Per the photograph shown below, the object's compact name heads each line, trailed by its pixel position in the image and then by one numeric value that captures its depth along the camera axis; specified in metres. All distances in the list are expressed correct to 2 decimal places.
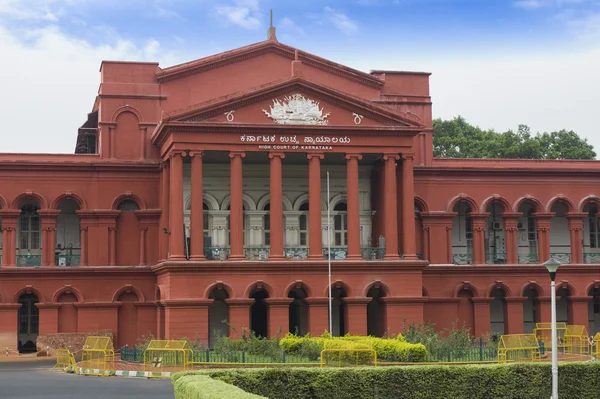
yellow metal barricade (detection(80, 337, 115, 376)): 35.00
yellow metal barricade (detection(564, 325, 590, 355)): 42.03
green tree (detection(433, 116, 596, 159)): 80.94
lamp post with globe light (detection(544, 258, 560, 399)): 25.19
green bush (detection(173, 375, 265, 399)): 18.19
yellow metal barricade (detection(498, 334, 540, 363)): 35.97
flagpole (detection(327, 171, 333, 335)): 42.09
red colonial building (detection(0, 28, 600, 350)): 43.84
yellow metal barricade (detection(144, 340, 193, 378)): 34.97
